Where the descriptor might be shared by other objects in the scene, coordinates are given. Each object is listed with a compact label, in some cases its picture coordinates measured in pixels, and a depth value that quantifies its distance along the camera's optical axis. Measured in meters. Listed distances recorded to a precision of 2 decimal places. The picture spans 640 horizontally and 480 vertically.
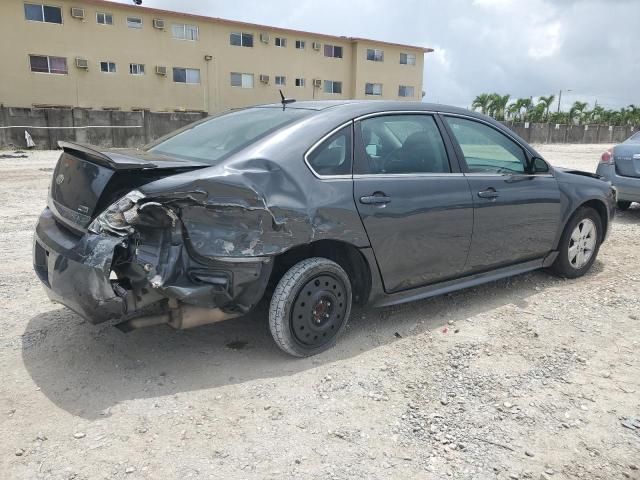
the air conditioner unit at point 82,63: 29.68
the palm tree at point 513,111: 48.28
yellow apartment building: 28.59
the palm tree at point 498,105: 47.53
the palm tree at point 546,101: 48.66
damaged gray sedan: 2.89
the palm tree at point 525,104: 48.47
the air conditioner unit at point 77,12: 29.10
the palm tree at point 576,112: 52.72
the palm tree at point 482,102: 48.09
